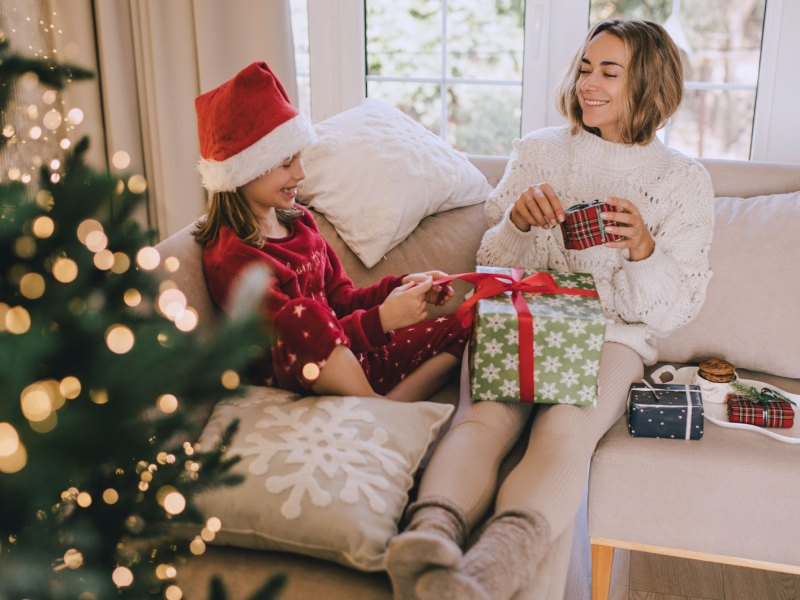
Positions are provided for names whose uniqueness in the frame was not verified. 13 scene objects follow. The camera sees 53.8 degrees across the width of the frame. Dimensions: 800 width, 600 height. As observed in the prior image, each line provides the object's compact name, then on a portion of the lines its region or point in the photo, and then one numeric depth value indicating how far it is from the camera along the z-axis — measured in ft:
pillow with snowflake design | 4.04
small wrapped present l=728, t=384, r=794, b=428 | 5.71
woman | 5.06
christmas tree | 2.07
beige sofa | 5.32
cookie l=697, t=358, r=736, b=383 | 6.06
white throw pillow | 6.93
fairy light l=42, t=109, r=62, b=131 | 2.94
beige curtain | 8.58
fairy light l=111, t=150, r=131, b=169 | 2.81
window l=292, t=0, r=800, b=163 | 8.41
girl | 5.13
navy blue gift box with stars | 5.51
